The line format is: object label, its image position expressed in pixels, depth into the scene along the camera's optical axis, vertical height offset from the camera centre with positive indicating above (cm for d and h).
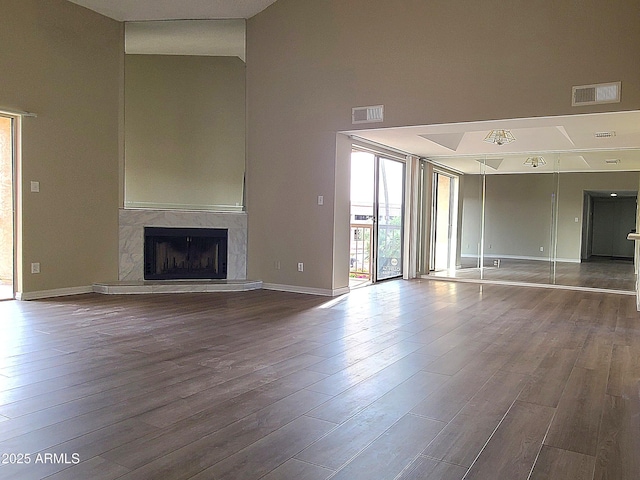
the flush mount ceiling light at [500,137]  731 +129
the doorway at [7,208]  595 +11
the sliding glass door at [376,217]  805 +10
